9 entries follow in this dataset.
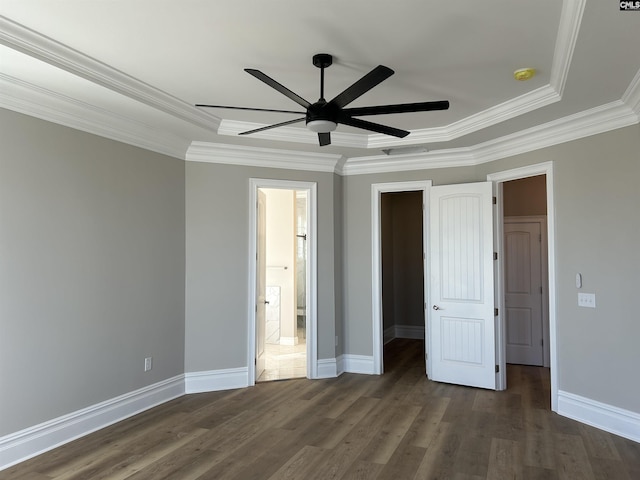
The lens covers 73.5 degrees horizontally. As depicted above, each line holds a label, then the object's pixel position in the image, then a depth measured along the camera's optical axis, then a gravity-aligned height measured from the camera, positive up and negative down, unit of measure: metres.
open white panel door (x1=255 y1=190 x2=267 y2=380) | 5.14 -0.41
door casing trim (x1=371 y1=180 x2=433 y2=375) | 5.34 -0.21
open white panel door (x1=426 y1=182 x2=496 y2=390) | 4.68 -0.40
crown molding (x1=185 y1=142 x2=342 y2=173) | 4.67 +1.08
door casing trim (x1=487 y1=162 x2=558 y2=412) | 4.07 -0.12
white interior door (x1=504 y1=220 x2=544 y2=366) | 5.64 -0.55
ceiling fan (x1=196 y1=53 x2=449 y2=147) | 2.37 +0.88
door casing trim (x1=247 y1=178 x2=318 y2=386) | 4.89 -0.06
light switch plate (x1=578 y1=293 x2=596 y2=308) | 3.74 -0.43
